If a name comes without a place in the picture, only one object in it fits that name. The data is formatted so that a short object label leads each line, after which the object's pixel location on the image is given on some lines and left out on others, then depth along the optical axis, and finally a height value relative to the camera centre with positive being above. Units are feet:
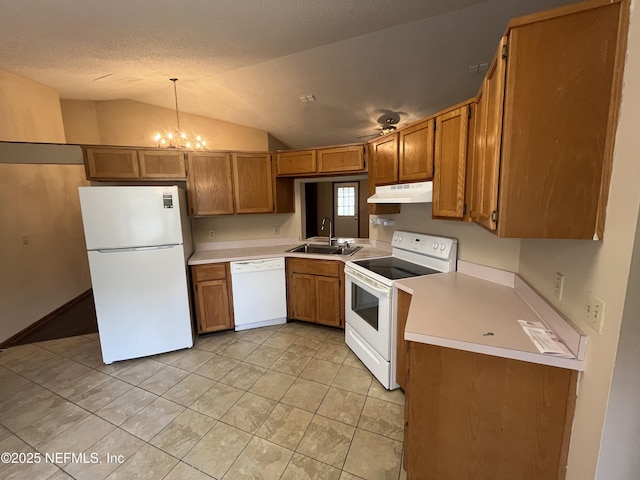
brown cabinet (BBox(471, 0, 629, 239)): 2.93 +0.96
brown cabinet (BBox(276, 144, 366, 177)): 9.67 +1.61
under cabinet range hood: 6.67 +0.25
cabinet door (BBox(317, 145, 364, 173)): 9.60 +1.62
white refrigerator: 7.98 -1.92
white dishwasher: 10.12 -3.35
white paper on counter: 3.46 -1.95
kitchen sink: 10.73 -1.87
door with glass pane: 23.06 -0.49
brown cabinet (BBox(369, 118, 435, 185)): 6.60 +1.32
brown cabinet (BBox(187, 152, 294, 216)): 10.20 +0.83
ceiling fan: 12.98 +4.07
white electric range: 6.80 -2.36
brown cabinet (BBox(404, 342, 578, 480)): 3.64 -3.16
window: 23.13 +0.19
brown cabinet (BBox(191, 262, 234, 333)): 9.77 -3.35
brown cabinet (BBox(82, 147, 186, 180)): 9.32 +1.54
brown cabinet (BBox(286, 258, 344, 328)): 9.83 -3.30
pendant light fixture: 13.76 +3.63
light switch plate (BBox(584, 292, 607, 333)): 3.05 -1.32
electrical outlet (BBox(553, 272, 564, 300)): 3.99 -1.30
